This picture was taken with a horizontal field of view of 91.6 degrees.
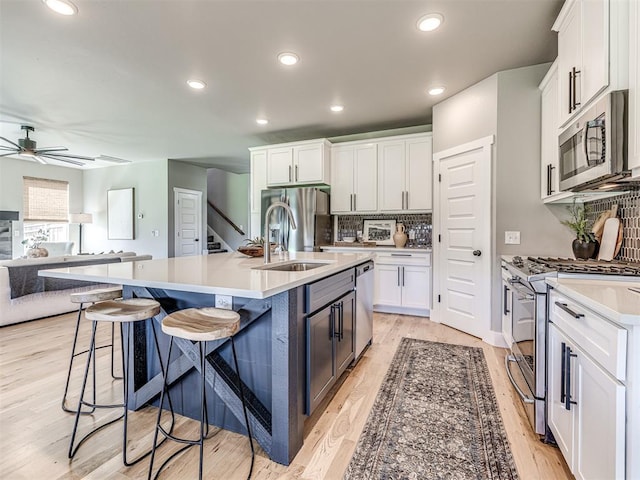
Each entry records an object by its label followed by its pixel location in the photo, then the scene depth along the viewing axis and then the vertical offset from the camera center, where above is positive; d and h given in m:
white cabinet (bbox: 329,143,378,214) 4.50 +0.86
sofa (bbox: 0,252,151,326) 3.54 -0.68
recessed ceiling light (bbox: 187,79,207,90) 3.26 +1.62
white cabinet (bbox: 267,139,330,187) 4.62 +1.11
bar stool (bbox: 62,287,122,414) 1.90 -0.38
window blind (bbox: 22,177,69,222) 6.66 +0.82
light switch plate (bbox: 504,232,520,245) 3.00 -0.02
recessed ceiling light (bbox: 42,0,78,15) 2.10 +1.58
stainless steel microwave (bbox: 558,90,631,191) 1.54 +0.49
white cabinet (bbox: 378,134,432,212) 4.17 +0.85
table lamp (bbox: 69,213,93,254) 6.89 +0.40
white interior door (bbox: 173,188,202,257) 6.91 +0.32
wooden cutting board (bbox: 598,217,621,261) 2.15 -0.02
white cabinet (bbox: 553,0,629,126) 1.56 +1.04
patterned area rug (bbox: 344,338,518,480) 1.46 -1.09
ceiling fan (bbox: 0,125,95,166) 4.55 +1.30
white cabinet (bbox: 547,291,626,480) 0.98 -0.59
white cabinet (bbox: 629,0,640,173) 1.43 +0.70
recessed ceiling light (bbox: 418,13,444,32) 2.26 +1.60
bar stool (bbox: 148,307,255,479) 1.27 -0.39
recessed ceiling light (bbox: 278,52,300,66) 2.76 +1.61
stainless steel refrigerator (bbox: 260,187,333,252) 4.43 +0.24
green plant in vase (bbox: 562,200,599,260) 2.32 +0.04
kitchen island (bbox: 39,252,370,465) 1.45 -0.57
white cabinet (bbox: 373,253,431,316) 3.98 -0.61
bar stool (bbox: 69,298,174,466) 1.50 -0.39
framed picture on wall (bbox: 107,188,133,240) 7.11 +0.51
